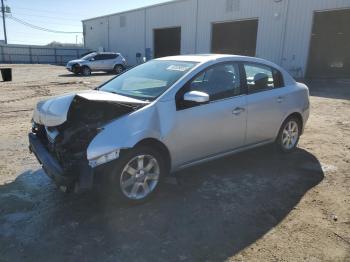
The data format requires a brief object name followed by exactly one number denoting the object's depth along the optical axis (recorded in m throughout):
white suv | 23.09
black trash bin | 17.37
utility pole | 57.97
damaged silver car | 3.49
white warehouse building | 18.62
